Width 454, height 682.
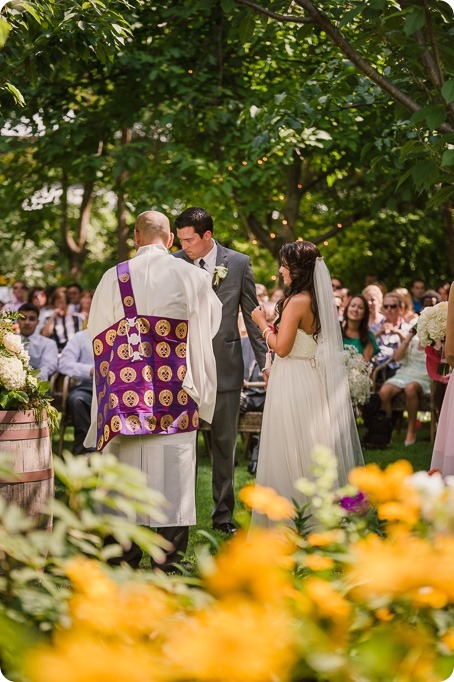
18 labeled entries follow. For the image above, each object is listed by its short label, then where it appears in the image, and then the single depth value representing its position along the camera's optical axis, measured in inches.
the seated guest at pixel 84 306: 463.5
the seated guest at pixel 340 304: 453.1
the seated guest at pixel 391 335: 420.5
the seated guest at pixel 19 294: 548.4
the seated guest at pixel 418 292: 574.7
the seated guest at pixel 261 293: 449.5
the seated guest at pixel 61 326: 453.4
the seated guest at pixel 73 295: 545.2
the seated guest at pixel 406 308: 449.7
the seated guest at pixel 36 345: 383.2
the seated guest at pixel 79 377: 352.8
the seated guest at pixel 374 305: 429.1
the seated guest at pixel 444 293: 496.7
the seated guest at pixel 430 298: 430.7
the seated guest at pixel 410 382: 398.0
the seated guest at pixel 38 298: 505.0
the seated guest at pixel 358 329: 383.6
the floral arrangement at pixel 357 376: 369.4
